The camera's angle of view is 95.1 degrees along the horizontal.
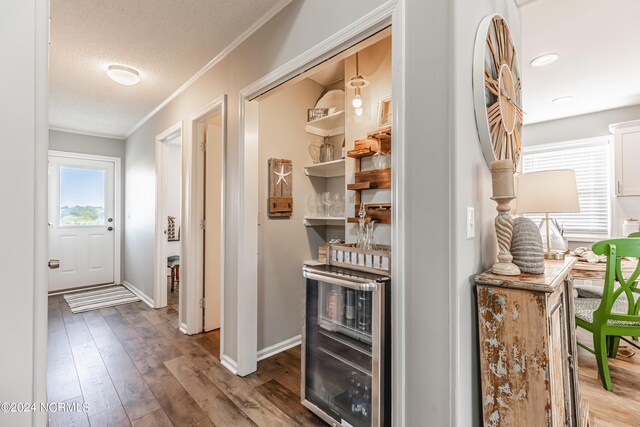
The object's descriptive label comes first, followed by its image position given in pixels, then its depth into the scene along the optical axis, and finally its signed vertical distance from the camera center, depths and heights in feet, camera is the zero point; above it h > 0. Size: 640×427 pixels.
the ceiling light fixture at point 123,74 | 8.91 +4.37
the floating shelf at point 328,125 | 8.78 +2.90
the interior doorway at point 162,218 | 12.35 -0.08
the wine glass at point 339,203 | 9.01 +0.38
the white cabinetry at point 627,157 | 11.36 +2.23
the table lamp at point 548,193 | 6.20 +0.45
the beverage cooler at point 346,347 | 4.64 -2.44
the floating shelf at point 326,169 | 8.69 +1.46
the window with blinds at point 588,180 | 12.71 +1.51
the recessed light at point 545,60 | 8.44 +4.58
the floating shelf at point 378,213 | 6.88 +0.05
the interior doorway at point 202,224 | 10.00 -0.30
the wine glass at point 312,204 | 9.59 +0.37
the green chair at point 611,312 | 6.15 -2.26
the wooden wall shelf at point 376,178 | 6.84 +0.90
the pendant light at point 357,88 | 7.43 +3.27
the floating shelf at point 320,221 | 9.09 -0.18
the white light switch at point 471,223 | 3.94 -0.12
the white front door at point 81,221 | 15.08 -0.24
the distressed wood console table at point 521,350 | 3.55 -1.74
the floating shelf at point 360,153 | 7.09 +1.55
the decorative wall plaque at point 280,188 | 8.60 +0.83
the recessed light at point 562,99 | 11.36 +4.54
